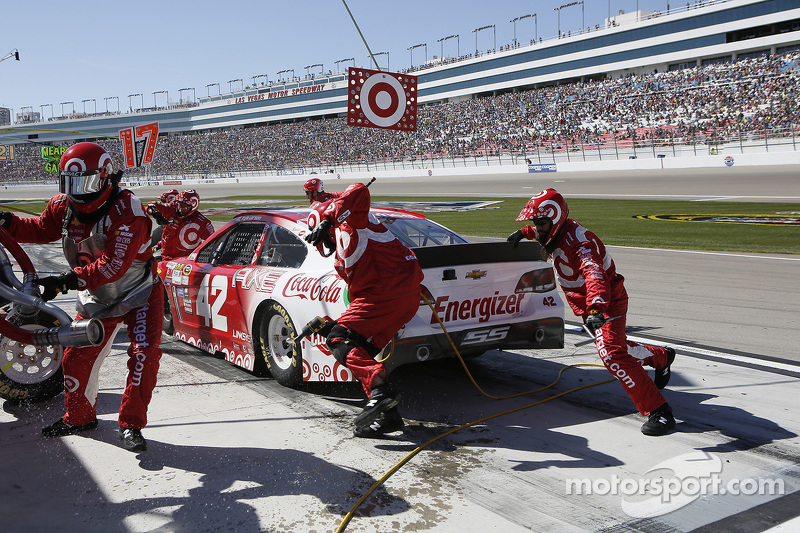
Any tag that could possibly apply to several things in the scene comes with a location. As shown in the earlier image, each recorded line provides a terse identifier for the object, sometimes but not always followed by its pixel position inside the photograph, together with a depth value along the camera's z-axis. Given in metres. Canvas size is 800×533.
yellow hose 3.08
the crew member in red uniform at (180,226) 7.21
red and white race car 4.66
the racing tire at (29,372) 4.67
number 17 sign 16.94
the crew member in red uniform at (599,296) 4.17
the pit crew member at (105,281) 3.94
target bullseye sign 8.77
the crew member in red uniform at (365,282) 4.20
